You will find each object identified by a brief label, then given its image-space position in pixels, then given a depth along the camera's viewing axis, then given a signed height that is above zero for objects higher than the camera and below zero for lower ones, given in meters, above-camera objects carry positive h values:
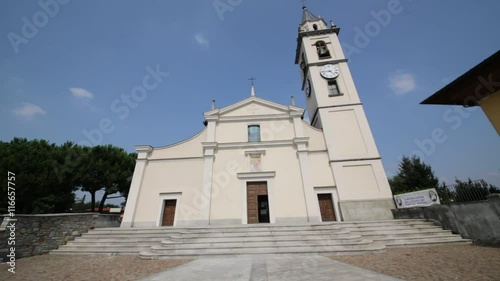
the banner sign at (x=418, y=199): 9.33 +0.90
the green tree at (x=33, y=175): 16.59 +4.54
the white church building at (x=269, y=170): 11.99 +3.37
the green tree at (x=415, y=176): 23.91 +5.07
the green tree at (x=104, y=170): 20.97 +5.99
